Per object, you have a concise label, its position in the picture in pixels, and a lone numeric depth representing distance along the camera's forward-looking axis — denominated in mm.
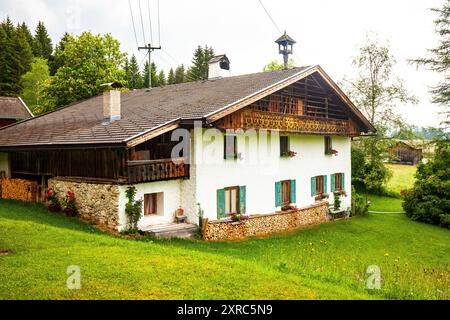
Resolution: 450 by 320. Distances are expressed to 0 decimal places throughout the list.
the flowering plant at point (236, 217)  18109
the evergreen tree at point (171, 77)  79338
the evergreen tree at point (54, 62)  61150
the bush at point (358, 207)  27156
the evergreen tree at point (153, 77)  65812
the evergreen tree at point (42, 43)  68688
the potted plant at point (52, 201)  17406
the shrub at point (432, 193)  26078
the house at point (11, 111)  40281
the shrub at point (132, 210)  15258
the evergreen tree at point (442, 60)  29688
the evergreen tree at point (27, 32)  68075
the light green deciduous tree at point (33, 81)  53250
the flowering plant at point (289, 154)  21616
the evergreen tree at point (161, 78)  75850
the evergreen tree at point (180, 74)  77044
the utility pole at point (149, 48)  30047
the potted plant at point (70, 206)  16672
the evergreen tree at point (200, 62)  65625
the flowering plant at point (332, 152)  25312
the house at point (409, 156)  65125
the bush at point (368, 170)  34750
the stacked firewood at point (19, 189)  19297
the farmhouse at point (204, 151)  15977
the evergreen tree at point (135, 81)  68944
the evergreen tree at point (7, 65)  56406
